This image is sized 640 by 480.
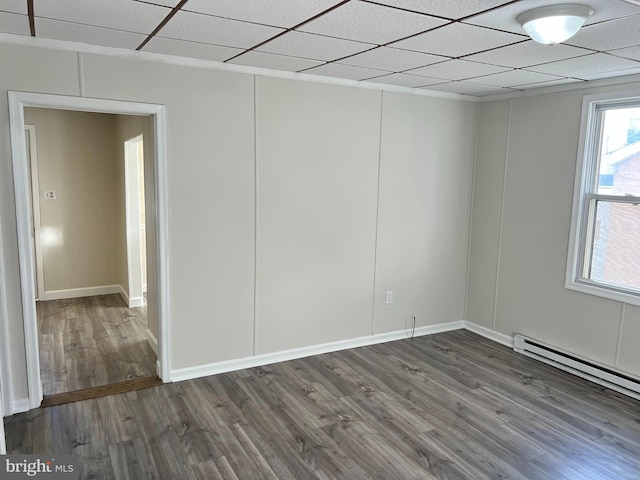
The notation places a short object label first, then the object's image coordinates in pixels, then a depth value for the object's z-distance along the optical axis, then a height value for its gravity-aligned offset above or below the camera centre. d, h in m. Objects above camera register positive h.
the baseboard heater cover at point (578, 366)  3.74 -1.49
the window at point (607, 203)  3.76 -0.11
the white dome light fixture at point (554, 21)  2.15 +0.77
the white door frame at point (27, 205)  3.05 -0.19
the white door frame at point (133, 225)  5.66 -0.55
